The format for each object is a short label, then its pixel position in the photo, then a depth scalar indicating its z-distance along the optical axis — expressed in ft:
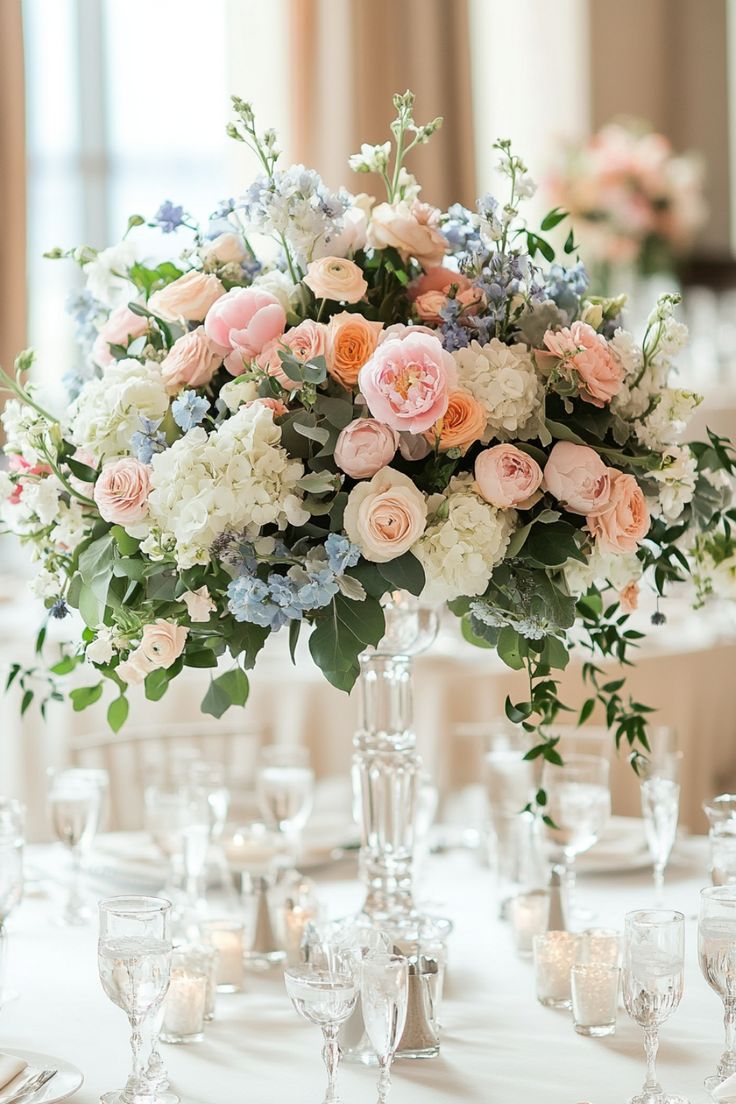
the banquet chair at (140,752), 13.28
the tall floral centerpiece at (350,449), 9.02
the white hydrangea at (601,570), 9.32
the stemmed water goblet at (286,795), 10.92
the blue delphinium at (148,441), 9.23
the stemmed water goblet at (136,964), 8.75
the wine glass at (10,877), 9.89
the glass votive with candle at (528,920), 10.33
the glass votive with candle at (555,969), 9.72
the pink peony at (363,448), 9.05
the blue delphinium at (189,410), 9.13
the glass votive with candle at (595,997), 9.40
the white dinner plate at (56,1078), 8.75
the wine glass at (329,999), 8.67
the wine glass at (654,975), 8.83
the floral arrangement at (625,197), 32.28
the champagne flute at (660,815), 10.82
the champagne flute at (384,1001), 8.68
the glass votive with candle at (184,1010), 9.36
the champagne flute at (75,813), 10.81
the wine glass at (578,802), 10.43
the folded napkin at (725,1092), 8.76
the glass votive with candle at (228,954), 9.93
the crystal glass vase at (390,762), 9.86
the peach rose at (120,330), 9.87
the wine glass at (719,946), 8.95
